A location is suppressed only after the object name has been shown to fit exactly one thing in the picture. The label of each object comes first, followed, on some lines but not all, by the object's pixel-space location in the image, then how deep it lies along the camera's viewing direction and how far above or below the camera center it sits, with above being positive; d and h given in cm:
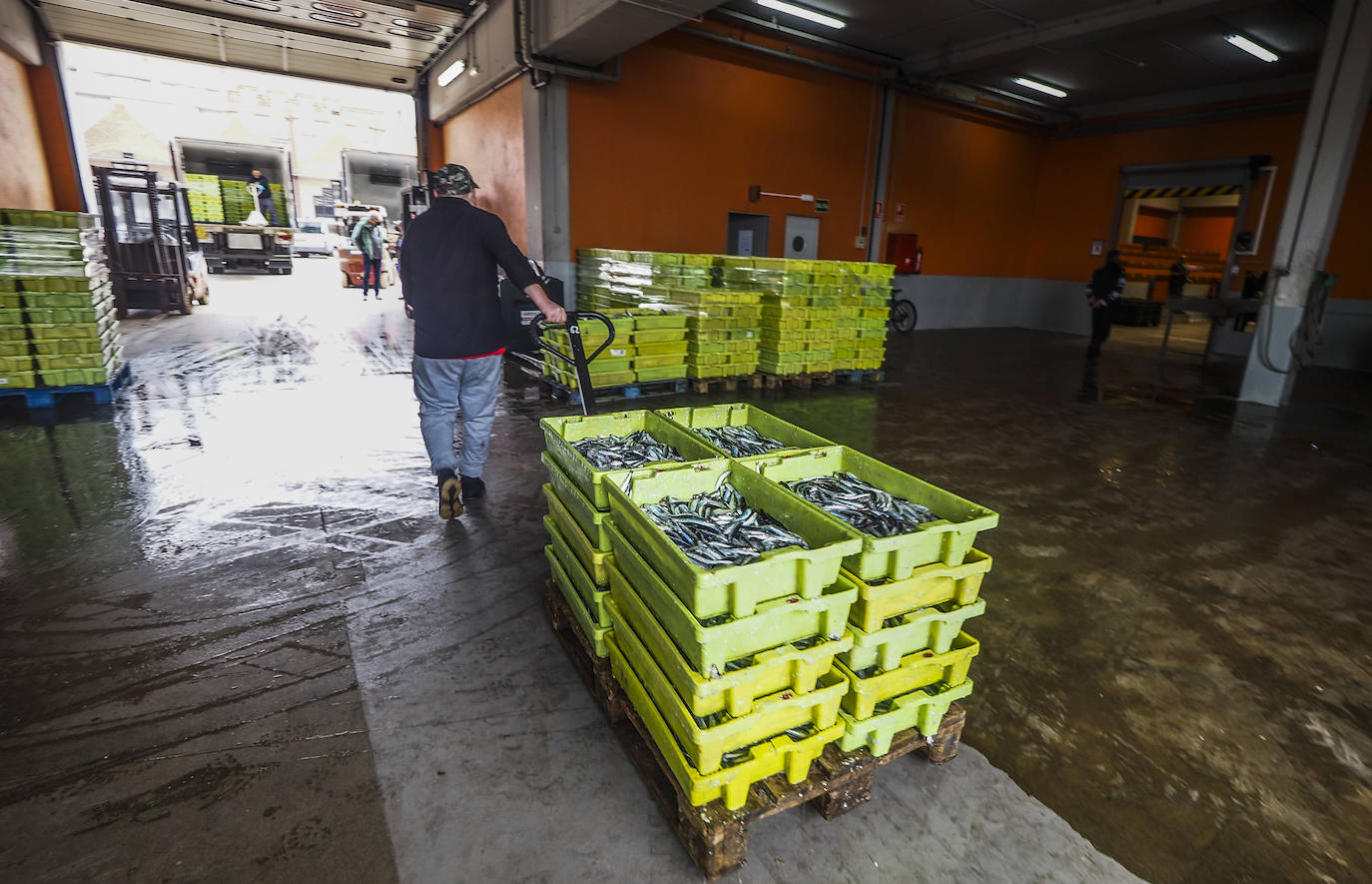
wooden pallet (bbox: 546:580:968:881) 184 -155
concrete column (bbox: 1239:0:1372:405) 731 +117
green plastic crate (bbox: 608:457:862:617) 174 -82
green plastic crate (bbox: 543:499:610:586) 245 -111
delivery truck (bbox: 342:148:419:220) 2241 +287
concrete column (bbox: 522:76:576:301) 997 +136
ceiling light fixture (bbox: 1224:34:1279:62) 1110 +408
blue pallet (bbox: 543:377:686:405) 744 -144
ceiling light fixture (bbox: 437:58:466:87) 1246 +369
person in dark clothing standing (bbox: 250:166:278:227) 2040 +182
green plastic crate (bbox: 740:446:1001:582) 198 -80
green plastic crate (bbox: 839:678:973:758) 204 -140
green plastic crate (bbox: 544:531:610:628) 247 -126
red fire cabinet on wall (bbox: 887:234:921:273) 1459 +57
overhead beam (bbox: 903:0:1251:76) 914 +391
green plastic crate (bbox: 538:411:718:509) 243 -77
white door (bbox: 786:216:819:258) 1307 +71
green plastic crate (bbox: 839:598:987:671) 203 -113
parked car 2852 +73
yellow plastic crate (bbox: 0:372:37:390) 609 -120
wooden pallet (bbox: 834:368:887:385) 916 -142
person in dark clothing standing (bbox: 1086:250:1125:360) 1102 -22
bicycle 1480 -87
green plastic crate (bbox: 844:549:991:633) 199 -98
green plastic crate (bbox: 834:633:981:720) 203 -128
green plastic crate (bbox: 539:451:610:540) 243 -94
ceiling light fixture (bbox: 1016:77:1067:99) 1410 +416
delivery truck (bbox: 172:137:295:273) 1994 +164
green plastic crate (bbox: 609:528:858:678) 174 -98
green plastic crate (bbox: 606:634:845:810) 181 -139
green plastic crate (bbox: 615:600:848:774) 178 -125
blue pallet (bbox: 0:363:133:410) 626 -139
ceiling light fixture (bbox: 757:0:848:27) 1052 +421
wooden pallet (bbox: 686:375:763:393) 801 -141
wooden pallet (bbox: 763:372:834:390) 848 -141
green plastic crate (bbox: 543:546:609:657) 246 -138
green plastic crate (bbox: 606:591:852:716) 175 -111
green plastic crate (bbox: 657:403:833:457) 316 -75
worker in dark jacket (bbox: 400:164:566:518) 393 -25
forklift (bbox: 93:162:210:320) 1191 +25
